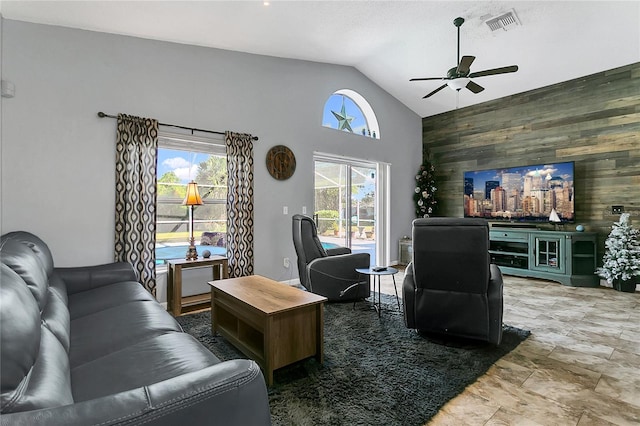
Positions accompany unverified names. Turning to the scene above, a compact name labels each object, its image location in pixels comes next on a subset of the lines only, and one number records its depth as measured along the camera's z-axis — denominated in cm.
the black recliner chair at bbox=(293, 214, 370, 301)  371
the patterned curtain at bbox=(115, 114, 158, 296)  332
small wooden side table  345
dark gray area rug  180
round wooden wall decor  448
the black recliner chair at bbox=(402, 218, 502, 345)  245
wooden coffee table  212
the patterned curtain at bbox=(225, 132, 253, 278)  406
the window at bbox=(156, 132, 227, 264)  378
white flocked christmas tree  429
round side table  316
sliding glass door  534
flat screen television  505
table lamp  357
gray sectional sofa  83
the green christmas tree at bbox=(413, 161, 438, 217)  663
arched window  539
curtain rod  325
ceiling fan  360
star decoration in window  552
